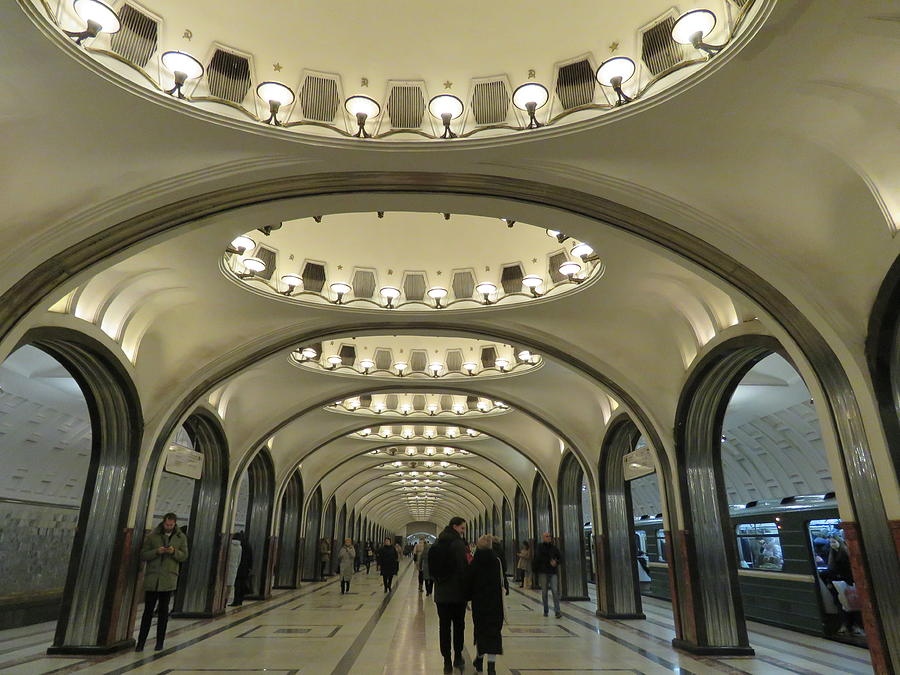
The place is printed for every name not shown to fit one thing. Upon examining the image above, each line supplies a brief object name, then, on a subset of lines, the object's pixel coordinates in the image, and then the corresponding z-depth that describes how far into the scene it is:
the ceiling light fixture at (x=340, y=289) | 9.18
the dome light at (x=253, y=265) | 8.14
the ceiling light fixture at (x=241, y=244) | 7.98
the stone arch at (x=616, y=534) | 12.32
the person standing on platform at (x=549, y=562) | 11.46
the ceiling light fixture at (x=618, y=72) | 4.73
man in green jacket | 7.84
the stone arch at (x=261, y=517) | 15.85
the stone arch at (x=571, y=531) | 16.03
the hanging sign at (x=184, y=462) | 10.44
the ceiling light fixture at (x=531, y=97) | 4.98
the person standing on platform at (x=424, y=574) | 15.42
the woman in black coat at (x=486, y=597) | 6.11
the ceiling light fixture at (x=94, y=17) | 4.14
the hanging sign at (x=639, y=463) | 10.67
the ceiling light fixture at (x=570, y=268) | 8.23
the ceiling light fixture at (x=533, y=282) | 8.91
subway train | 9.30
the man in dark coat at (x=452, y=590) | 6.33
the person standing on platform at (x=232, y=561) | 12.45
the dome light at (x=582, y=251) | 7.89
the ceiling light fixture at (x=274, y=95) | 4.98
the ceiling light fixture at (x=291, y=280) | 8.65
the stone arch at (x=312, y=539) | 23.00
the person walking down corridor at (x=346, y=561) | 16.27
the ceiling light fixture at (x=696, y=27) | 4.27
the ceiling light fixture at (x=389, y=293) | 9.39
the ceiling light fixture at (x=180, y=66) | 4.64
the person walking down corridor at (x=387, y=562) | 16.80
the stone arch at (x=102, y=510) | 8.09
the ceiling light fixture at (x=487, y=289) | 9.34
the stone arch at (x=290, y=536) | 19.28
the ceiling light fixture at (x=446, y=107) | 5.14
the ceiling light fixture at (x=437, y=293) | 9.37
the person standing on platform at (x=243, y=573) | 13.84
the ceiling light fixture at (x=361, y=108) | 5.12
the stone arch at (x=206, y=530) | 11.83
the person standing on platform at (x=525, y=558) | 16.59
